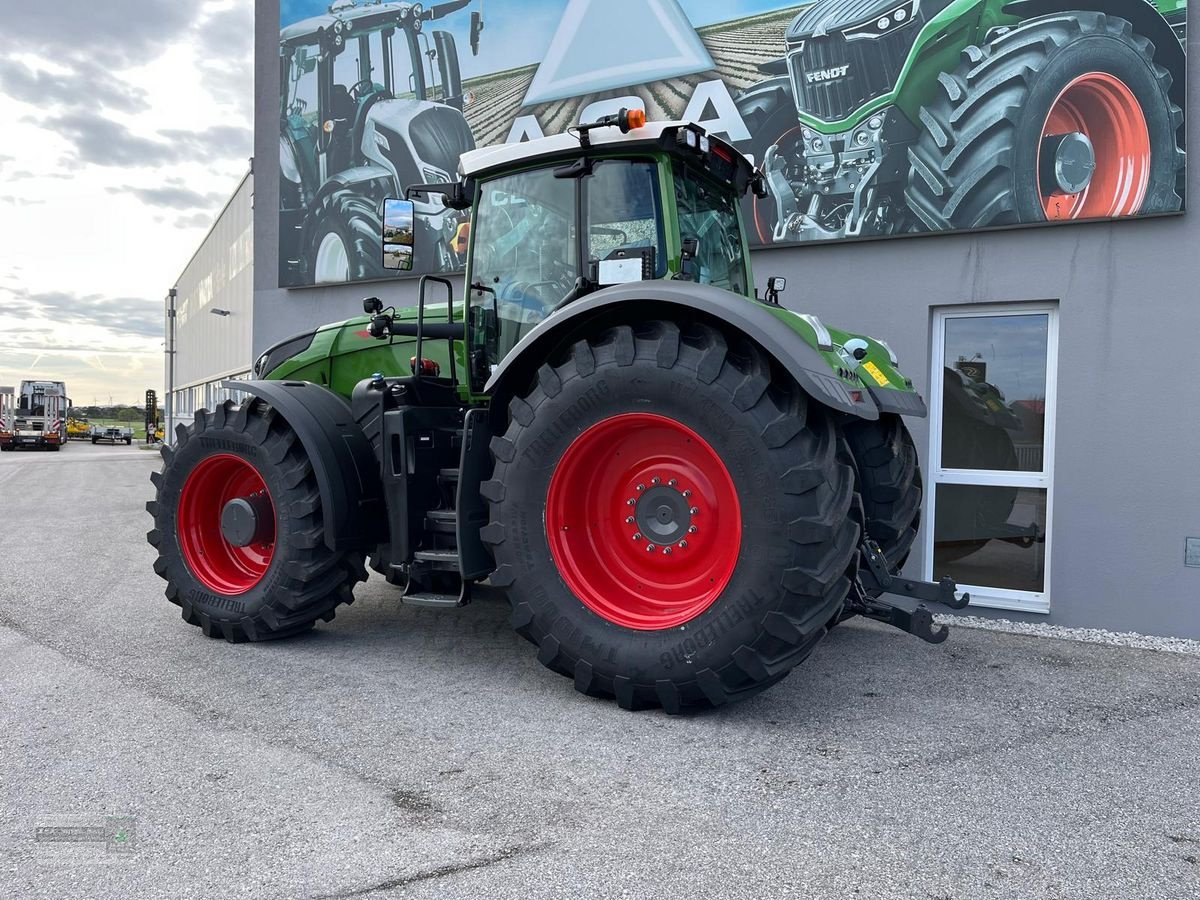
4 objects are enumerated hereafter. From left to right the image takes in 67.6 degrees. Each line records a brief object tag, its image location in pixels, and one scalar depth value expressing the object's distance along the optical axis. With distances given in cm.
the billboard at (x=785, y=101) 530
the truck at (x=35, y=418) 3647
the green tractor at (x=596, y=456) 341
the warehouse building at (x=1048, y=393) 517
